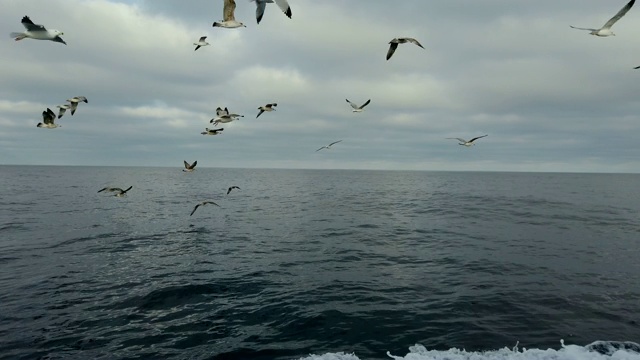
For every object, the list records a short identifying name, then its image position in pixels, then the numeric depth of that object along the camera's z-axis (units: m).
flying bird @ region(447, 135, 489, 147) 25.21
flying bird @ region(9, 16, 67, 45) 12.19
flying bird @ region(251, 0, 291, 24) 12.06
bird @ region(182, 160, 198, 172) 23.81
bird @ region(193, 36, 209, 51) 19.91
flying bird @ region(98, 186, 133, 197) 23.00
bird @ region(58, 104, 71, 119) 19.54
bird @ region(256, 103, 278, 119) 23.44
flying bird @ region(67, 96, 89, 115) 19.46
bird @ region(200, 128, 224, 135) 23.55
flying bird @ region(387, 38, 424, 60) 16.92
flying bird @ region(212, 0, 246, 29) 15.76
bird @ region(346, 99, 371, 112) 23.75
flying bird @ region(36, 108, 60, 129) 17.94
